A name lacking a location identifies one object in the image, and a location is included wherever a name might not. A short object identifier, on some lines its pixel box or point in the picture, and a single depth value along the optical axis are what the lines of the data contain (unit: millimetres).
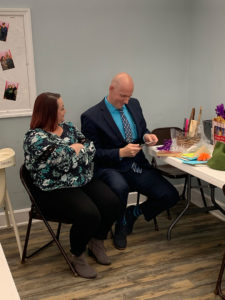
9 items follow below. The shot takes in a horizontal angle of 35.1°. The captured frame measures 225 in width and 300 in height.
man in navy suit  2889
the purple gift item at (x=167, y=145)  2768
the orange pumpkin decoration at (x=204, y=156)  2482
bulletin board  3023
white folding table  2164
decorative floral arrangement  2633
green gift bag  2295
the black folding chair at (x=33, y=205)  2502
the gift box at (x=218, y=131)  2605
